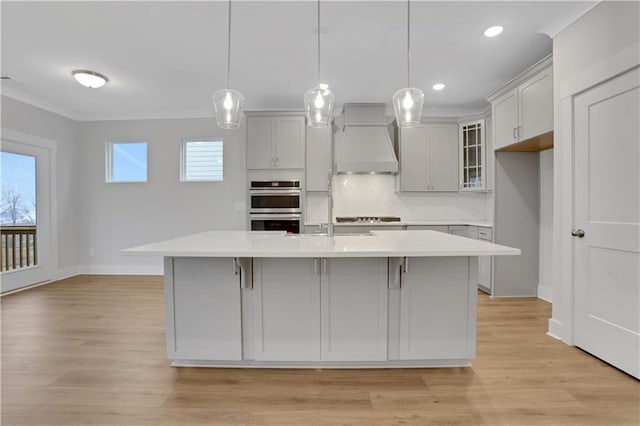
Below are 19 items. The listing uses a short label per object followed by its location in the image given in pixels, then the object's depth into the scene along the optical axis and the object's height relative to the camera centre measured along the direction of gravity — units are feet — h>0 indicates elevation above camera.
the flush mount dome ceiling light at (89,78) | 12.00 +4.94
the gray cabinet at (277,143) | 15.56 +3.20
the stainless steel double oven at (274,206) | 15.26 +0.19
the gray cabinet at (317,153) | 15.61 +2.72
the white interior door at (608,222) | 7.05 -0.29
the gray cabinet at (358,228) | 14.93 -0.84
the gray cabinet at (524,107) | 10.27 +3.60
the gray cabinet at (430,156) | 16.07 +2.65
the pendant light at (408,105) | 7.29 +2.36
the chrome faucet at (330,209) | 8.20 +0.01
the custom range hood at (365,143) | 15.28 +3.17
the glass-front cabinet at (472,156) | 15.10 +2.55
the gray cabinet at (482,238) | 13.67 -1.22
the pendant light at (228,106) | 7.70 +2.48
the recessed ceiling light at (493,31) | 9.28 +5.18
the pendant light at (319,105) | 7.50 +2.44
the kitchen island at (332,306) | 7.27 -2.15
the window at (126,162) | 17.85 +2.67
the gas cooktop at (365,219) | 15.75 -0.45
